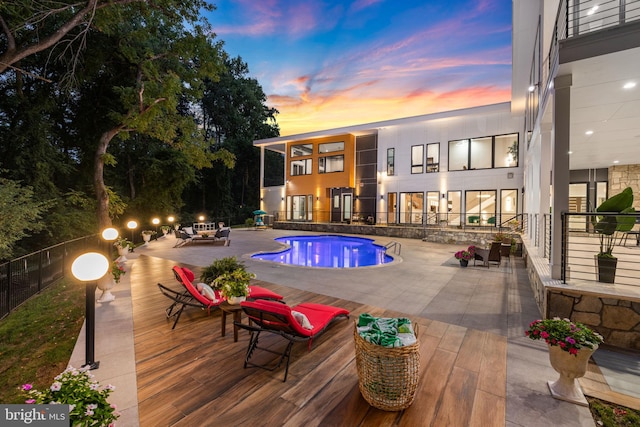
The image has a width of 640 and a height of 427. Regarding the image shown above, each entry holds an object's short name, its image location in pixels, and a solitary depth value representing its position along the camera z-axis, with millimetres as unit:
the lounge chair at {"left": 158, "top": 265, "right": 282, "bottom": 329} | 4516
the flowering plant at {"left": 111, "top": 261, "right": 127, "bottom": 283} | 5957
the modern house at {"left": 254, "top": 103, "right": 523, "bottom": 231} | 16062
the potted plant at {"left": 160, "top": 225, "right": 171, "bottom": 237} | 16452
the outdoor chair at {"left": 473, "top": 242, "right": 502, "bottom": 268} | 8648
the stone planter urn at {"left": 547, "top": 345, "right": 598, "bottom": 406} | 2607
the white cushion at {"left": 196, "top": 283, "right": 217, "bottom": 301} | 4734
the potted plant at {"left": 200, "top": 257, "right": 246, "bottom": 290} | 5328
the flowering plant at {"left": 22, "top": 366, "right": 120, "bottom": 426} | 1543
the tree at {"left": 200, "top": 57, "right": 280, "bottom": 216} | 31281
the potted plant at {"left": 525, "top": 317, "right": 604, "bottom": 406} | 2598
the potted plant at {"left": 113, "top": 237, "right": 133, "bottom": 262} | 9473
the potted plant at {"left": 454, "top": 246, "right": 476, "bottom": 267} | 8703
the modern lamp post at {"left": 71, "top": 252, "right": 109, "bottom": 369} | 2945
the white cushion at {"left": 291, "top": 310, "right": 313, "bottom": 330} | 3504
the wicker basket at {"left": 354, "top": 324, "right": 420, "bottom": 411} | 2428
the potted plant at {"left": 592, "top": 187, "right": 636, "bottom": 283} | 4379
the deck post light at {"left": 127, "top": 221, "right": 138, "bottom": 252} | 10677
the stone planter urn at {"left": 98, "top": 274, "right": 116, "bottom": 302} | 5488
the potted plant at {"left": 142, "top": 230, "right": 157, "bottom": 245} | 13891
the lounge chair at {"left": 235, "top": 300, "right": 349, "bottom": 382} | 3207
